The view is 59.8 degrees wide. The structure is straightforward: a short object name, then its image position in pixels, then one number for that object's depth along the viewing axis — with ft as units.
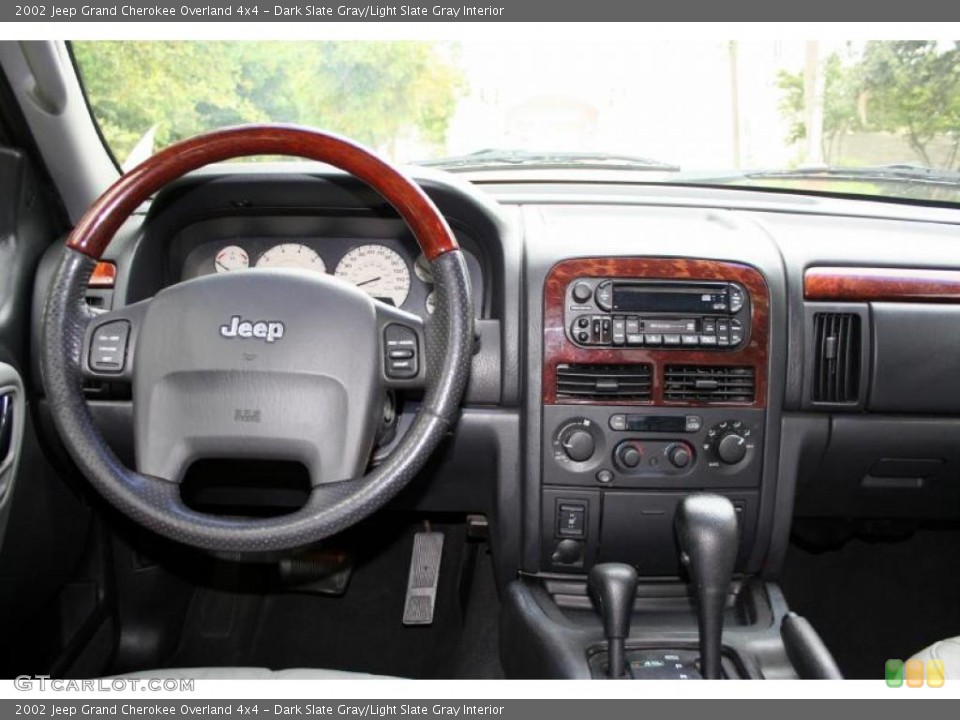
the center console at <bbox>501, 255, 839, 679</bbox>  5.83
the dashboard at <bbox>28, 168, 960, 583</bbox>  5.94
